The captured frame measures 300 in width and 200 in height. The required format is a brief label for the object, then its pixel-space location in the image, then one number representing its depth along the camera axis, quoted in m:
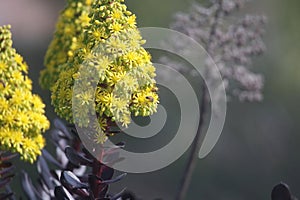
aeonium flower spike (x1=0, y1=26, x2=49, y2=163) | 1.88
